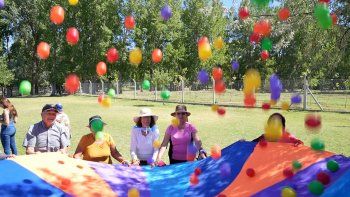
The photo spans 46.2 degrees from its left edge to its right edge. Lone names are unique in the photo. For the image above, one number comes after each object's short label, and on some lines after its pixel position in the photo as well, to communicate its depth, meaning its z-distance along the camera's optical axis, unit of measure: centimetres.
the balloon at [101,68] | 505
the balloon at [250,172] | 436
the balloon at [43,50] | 471
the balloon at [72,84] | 483
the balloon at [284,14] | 439
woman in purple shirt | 554
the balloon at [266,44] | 439
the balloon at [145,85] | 548
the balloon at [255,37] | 466
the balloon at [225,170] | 459
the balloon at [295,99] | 488
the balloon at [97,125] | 516
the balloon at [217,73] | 484
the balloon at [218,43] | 451
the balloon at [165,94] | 583
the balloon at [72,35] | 476
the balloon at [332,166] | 392
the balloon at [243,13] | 455
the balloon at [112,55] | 496
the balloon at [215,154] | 502
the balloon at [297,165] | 417
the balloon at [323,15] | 375
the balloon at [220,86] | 489
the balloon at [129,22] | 474
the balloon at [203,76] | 491
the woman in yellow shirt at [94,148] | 532
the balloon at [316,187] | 364
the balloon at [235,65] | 477
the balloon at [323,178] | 379
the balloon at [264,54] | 475
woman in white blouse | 561
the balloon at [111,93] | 551
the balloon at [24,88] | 485
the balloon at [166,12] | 476
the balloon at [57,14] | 453
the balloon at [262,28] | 448
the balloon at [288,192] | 373
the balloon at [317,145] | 443
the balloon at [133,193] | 420
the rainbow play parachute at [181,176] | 396
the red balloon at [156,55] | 505
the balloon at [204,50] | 468
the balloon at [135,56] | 497
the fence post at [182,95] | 2485
